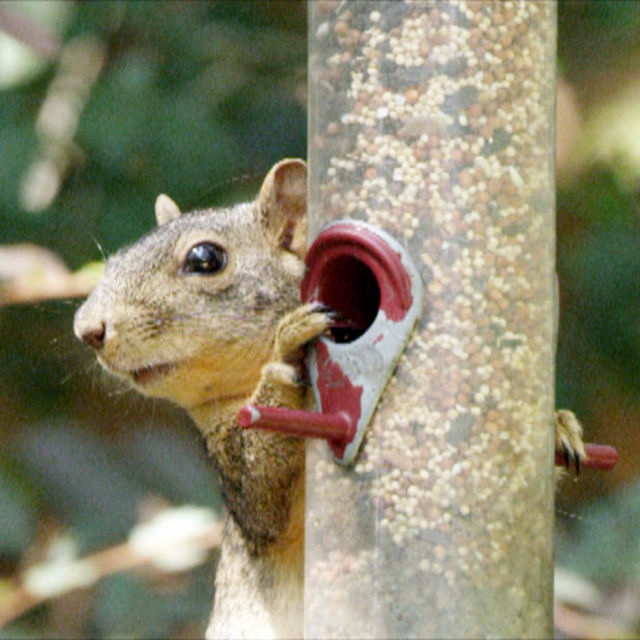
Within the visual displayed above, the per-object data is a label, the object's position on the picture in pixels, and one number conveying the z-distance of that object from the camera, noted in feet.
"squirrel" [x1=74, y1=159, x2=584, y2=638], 22.02
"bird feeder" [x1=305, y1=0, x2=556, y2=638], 19.42
